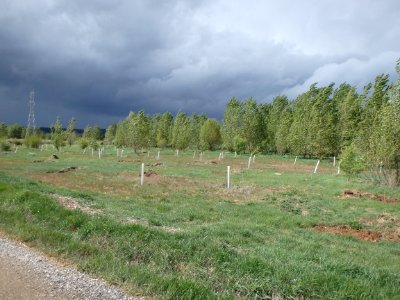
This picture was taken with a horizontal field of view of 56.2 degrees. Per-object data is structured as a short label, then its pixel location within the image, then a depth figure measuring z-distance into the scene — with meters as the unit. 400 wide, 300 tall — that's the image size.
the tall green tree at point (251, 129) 86.56
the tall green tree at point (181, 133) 84.06
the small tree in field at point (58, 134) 91.93
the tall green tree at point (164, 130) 100.63
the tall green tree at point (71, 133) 116.56
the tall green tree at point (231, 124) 86.25
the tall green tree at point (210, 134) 86.62
